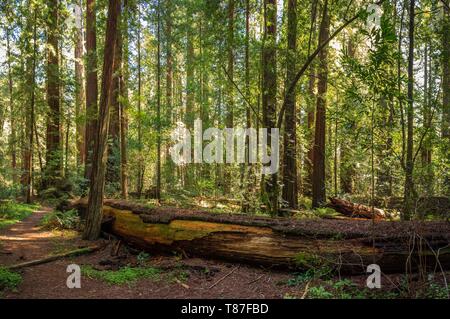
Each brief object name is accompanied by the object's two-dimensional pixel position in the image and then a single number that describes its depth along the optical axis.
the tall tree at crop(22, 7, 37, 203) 14.56
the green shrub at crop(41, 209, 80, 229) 10.26
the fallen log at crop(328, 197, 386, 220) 10.52
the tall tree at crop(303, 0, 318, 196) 16.07
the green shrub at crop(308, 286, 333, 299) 4.39
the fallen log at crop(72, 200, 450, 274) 5.03
